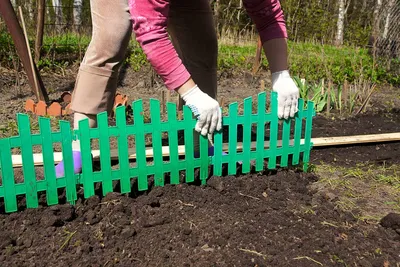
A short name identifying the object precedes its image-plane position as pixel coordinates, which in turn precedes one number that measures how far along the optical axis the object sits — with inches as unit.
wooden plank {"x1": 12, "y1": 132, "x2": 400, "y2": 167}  96.3
